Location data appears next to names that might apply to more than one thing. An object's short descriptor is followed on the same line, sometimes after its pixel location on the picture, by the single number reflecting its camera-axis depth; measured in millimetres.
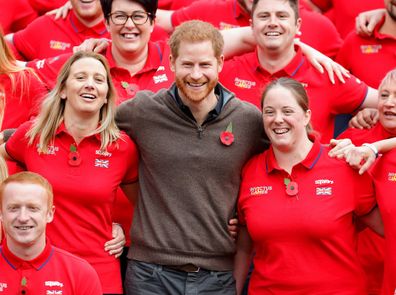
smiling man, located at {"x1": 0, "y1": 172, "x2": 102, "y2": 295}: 12081
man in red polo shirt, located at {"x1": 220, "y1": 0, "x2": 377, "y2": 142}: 14377
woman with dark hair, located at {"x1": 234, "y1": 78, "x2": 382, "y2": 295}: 12699
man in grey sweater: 12844
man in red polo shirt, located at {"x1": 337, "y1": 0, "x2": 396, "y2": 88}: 15429
